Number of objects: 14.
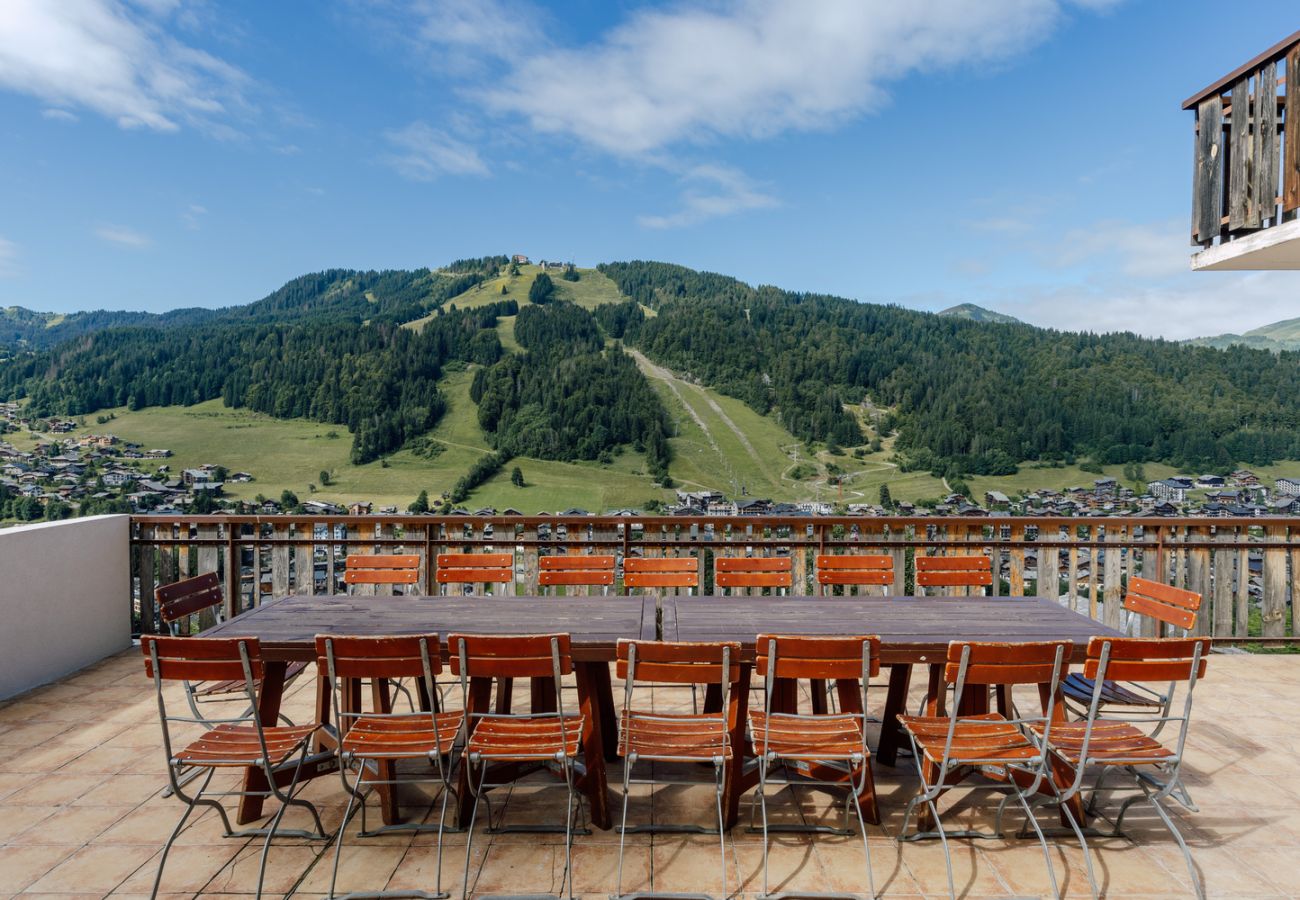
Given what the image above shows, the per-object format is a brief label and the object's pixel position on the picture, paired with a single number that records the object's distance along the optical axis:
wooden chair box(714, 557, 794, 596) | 4.33
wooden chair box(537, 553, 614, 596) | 4.29
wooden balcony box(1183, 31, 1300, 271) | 5.01
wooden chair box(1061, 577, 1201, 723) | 3.32
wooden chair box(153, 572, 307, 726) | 3.48
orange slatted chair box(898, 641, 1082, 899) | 2.56
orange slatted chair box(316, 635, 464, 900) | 2.58
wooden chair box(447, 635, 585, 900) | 2.58
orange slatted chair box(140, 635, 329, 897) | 2.50
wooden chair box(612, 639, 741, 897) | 2.54
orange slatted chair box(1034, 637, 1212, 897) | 2.57
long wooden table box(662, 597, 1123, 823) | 2.93
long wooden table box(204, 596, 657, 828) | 2.94
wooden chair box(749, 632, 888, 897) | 2.58
